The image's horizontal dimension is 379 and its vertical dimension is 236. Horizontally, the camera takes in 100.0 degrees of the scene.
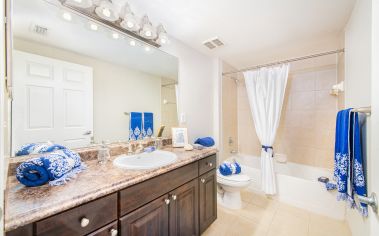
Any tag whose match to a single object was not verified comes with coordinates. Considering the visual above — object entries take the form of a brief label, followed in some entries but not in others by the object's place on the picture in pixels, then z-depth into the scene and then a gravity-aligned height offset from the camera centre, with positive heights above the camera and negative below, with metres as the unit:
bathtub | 1.85 -0.94
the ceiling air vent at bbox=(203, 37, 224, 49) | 1.92 +0.94
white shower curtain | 2.16 +0.16
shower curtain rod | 1.70 +0.71
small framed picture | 1.76 -0.22
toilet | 1.92 -0.90
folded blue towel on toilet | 2.02 -0.66
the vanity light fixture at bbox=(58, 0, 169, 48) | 1.14 +0.80
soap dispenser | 1.16 -0.27
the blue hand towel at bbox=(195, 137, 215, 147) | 1.92 -0.30
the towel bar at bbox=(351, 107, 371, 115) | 0.82 +0.04
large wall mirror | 0.99 +0.30
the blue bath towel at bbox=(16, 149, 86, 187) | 0.76 -0.26
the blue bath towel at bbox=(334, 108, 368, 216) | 0.98 -0.29
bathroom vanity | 0.61 -0.43
